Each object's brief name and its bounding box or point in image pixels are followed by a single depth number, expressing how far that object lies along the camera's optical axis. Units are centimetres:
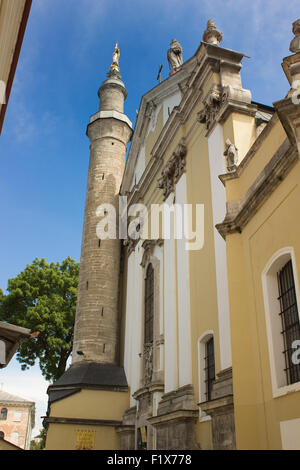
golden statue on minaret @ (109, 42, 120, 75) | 2644
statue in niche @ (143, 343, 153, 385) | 1483
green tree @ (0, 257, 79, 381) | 2359
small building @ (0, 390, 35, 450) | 3931
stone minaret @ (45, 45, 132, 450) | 1691
